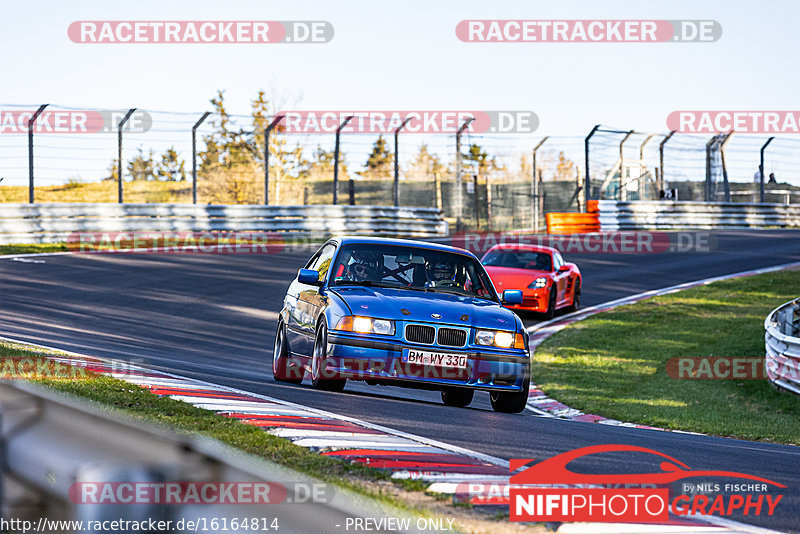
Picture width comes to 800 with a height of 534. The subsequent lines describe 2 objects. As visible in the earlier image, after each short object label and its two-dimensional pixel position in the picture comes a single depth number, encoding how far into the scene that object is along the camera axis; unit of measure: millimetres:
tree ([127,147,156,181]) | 81662
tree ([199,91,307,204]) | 60625
